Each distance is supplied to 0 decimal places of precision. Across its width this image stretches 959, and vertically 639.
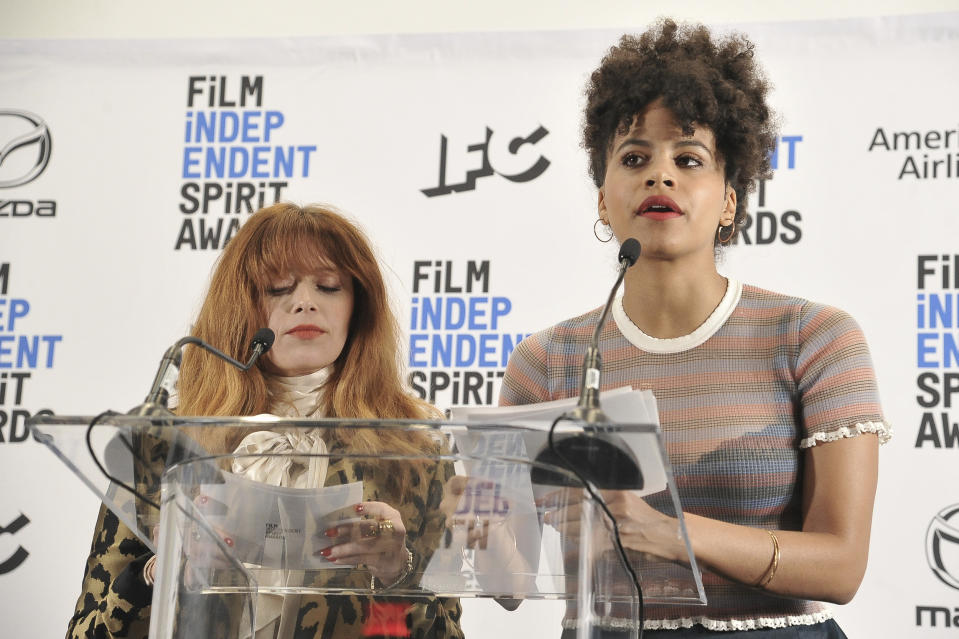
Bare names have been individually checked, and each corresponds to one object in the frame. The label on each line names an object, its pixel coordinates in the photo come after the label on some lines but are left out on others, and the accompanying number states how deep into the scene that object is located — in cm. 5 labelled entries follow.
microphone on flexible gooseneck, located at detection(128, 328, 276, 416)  304
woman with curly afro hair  324
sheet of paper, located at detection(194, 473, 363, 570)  302
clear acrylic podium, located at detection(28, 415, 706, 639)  300
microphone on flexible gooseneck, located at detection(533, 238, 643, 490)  295
